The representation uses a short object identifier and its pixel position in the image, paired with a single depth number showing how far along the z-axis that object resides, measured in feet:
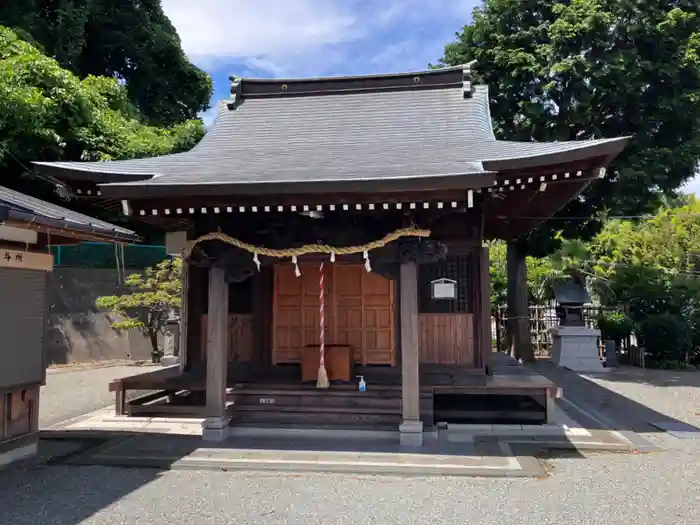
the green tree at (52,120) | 40.88
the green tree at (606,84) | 41.73
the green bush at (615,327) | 51.49
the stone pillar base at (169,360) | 47.55
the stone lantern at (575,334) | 47.60
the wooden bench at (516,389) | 24.66
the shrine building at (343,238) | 20.89
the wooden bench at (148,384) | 26.16
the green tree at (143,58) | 62.08
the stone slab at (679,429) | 24.33
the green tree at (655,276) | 48.39
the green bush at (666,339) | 47.70
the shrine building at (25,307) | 18.92
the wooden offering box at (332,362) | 26.30
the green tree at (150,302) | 46.32
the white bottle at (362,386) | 24.49
